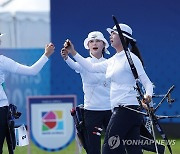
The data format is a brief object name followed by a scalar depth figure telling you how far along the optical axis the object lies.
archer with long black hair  18.77
